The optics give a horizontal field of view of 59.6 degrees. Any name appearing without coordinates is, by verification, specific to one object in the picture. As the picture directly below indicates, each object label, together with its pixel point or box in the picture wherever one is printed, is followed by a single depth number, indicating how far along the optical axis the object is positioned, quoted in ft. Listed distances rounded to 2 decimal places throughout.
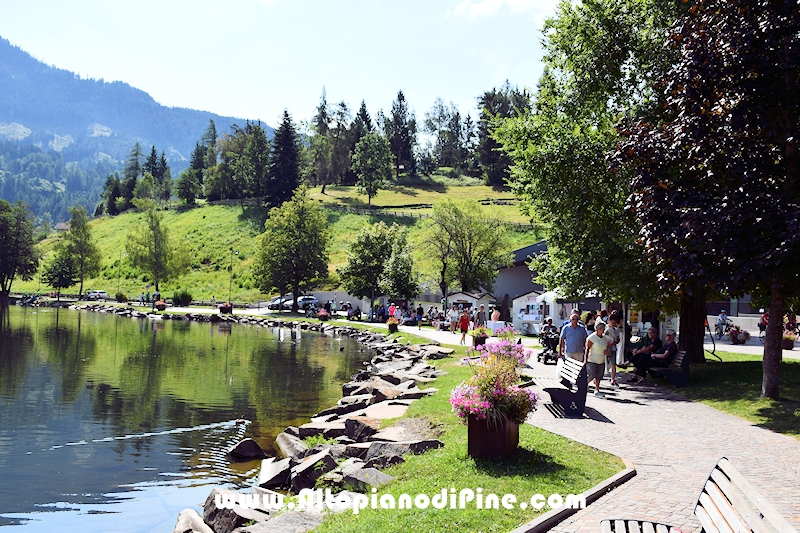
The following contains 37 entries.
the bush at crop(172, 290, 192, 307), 272.51
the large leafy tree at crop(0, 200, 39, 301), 320.09
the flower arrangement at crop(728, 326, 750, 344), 118.01
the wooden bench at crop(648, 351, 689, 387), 64.69
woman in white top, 56.24
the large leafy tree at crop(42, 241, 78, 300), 334.65
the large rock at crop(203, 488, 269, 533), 30.78
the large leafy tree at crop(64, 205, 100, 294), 331.98
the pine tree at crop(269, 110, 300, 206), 349.61
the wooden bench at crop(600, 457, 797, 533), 14.65
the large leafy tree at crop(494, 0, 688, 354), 69.97
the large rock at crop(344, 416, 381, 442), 47.70
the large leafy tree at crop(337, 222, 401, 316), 212.23
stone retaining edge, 23.46
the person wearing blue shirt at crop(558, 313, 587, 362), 59.62
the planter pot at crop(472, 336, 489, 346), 79.65
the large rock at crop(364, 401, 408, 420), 53.68
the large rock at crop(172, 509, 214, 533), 32.14
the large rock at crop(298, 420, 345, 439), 50.72
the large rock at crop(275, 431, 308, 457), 47.60
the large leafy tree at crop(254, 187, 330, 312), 241.96
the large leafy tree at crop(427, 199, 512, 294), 211.41
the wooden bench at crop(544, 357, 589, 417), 46.11
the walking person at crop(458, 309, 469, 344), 117.80
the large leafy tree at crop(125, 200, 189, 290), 299.58
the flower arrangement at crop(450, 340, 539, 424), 31.68
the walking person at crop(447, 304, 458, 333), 148.56
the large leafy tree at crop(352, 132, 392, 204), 410.95
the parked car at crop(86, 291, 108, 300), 311.15
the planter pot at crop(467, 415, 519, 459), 31.81
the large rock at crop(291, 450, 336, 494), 38.17
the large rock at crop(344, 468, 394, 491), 31.60
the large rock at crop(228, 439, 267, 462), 49.39
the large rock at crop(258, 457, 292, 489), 40.68
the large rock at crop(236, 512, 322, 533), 26.94
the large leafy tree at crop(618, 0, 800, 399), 47.42
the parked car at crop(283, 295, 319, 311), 245.00
